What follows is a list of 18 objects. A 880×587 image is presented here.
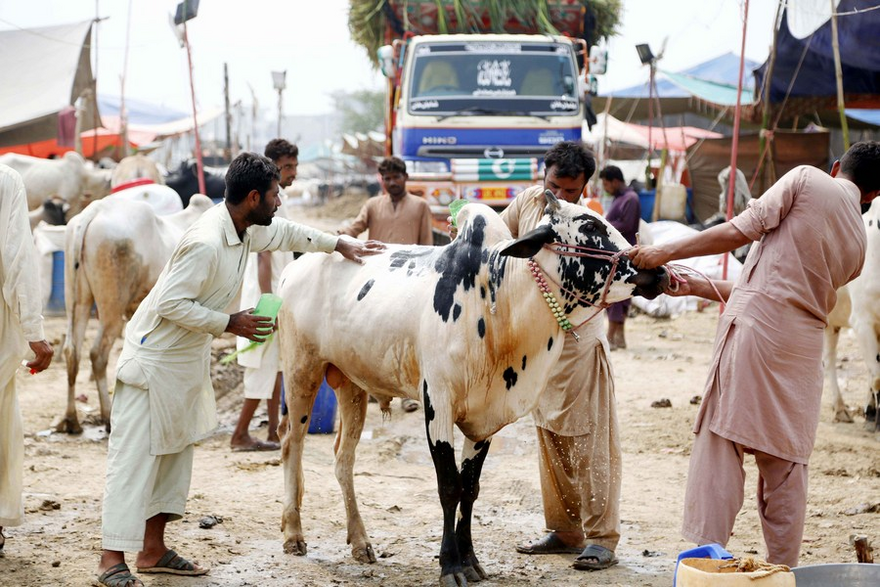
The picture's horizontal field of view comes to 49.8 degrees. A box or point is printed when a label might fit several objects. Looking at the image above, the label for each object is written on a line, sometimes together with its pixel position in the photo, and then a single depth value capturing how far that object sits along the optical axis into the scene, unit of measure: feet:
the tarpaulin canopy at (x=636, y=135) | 79.61
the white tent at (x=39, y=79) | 46.88
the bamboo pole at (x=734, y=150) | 30.99
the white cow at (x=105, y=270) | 23.45
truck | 37.83
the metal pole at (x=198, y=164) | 36.76
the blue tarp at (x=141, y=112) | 125.64
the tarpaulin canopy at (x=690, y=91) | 67.72
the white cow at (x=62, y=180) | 44.93
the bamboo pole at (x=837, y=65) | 28.81
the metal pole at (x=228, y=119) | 76.86
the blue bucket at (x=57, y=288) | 38.42
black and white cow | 12.74
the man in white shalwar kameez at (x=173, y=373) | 12.84
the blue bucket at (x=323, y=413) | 23.14
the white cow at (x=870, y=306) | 21.38
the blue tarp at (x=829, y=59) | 32.19
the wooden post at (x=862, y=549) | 11.27
